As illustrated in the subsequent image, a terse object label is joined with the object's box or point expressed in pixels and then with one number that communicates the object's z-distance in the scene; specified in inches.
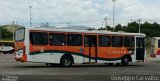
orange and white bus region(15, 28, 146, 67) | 580.2
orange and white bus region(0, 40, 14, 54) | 1659.3
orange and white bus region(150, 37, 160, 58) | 902.0
